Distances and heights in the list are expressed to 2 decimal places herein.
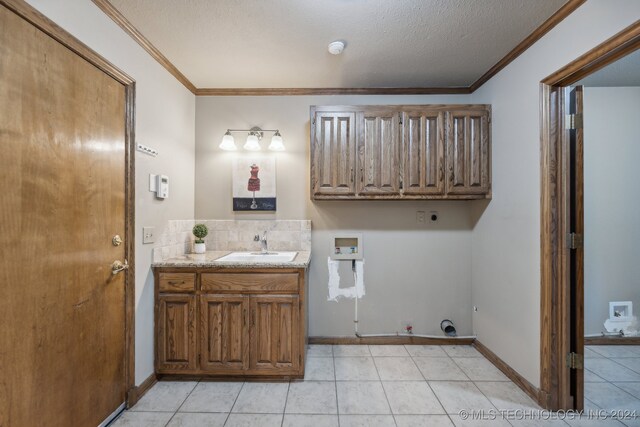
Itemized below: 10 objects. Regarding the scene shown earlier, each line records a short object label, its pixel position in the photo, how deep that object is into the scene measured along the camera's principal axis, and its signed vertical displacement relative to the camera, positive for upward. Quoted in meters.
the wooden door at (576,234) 1.74 -0.12
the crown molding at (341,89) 1.63 +1.16
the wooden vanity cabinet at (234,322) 2.04 -0.78
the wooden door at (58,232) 1.13 -0.09
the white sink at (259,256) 2.31 -0.37
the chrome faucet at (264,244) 2.55 -0.27
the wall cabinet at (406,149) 2.35 +0.54
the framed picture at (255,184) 2.69 +0.28
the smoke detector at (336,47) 1.93 +1.16
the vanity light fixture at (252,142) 2.53 +0.65
